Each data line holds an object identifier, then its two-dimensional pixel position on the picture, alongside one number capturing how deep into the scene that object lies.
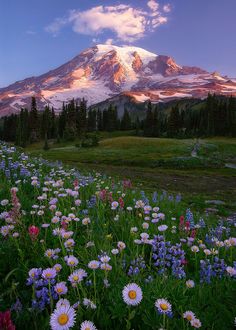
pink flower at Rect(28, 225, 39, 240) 3.80
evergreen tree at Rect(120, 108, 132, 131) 158.12
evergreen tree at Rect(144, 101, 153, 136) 128.62
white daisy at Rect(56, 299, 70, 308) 2.32
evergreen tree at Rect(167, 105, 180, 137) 119.88
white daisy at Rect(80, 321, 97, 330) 2.16
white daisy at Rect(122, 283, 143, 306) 2.40
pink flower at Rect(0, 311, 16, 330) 1.82
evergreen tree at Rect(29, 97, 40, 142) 120.40
